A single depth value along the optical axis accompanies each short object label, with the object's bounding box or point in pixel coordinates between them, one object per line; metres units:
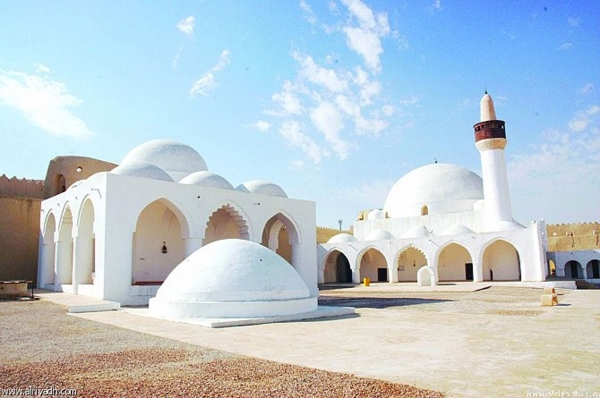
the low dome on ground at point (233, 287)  9.63
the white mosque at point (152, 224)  13.65
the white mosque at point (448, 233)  25.55
